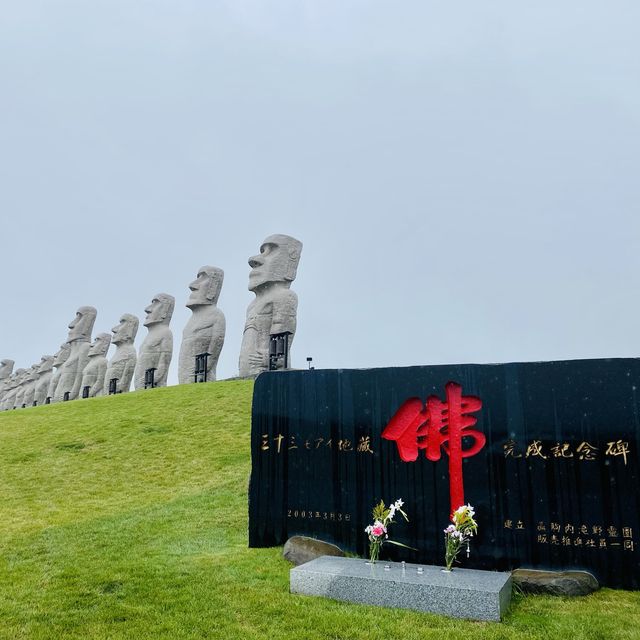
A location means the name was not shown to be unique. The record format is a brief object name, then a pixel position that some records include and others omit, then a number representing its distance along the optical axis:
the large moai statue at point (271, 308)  17.73
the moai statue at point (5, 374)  40.88
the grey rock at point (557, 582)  4.78
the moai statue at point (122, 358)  24.22
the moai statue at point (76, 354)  28.64
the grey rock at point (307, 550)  5.69
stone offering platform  4.30
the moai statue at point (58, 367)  29.86
